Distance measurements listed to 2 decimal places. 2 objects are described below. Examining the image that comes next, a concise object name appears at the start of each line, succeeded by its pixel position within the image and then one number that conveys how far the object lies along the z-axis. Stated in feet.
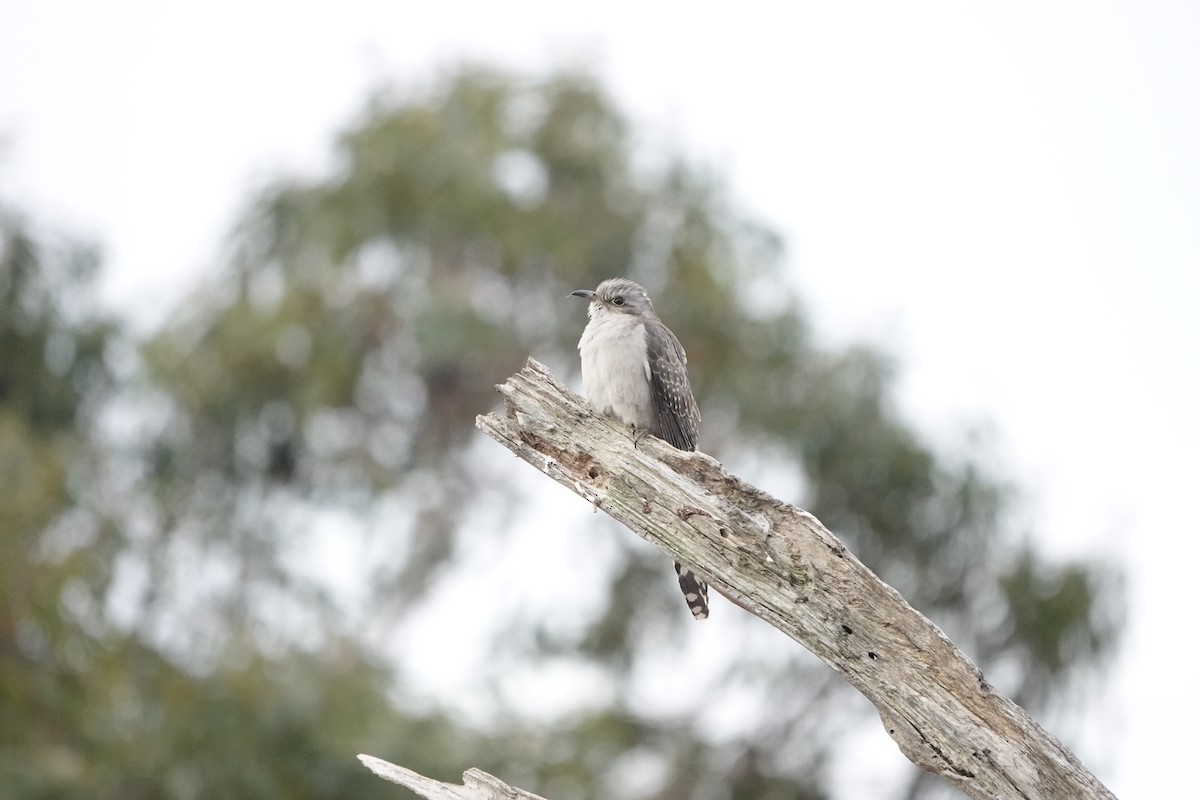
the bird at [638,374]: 54.65
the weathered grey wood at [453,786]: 39.81
